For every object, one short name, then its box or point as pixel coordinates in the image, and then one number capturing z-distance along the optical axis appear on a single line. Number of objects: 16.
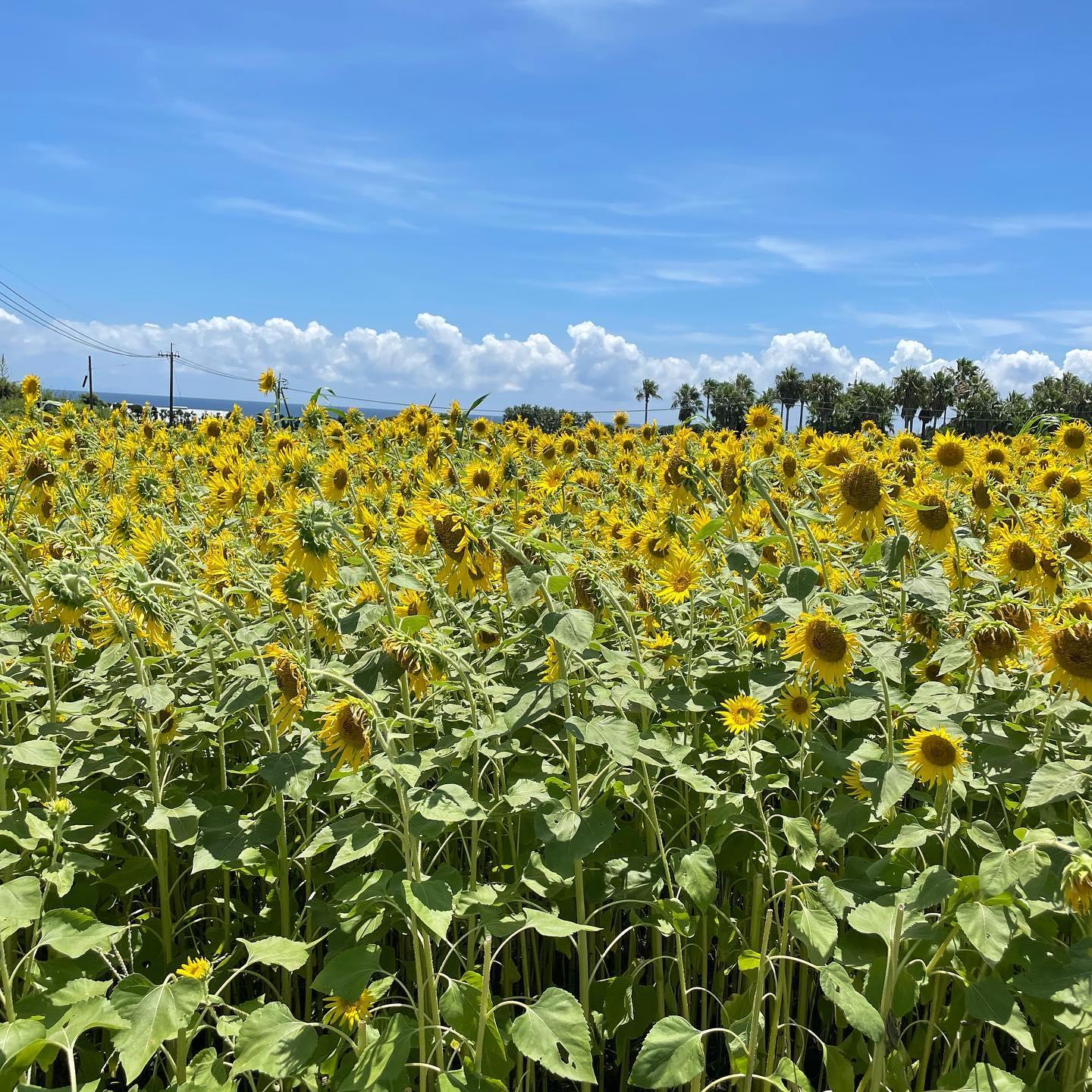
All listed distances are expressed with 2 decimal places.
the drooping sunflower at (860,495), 3.11
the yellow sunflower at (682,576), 3.13
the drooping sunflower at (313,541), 2.65
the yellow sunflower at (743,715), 2.53
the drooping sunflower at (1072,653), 2.16
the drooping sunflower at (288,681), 2.30
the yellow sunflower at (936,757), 2.13
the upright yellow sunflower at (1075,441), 5.48
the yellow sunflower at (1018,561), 2.88
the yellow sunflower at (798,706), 2.60
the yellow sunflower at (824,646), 2.41
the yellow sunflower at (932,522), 2.95
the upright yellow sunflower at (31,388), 8.30
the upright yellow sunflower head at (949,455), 3.94
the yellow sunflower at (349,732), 1.99
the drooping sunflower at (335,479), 4.21
